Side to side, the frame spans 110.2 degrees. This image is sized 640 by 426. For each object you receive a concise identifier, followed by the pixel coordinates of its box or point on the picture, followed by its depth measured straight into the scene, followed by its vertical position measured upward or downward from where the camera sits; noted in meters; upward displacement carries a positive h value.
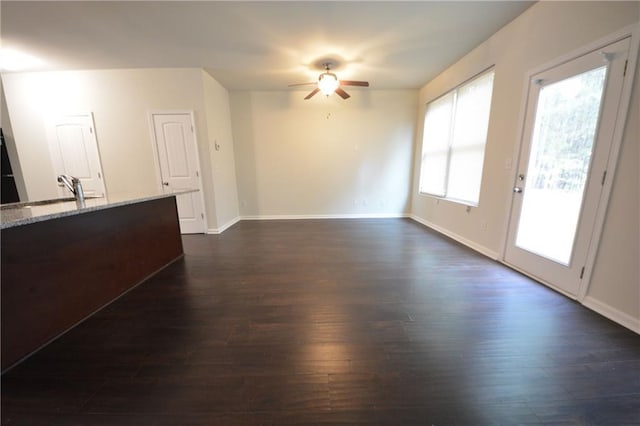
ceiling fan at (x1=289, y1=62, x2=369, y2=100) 3.39 +1.32
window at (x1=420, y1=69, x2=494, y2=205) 3.24 +0.47
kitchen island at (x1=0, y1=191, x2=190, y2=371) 1.39 -0.70
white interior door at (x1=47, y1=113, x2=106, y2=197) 3.91 +0.43
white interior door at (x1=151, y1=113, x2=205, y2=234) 3.90 +0.21
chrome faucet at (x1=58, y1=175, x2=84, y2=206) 1.98 -0.12
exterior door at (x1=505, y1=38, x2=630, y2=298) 1.80 +0.03
